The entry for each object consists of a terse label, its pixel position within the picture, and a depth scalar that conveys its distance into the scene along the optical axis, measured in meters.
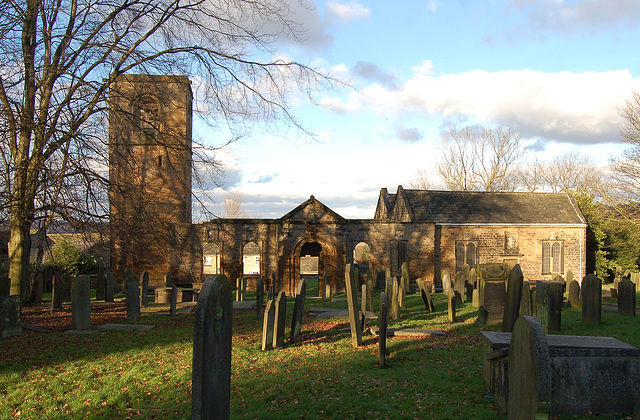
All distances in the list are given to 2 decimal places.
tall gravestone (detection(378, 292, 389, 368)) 8.42
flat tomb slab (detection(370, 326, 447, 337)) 11.32
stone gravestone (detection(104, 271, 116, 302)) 20.03
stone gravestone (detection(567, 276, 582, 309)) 16.63
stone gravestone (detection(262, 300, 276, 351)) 10.01
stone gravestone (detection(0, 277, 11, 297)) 14.30
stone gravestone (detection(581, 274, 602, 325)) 12.75
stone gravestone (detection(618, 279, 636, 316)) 14.27
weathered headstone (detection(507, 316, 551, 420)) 3.58
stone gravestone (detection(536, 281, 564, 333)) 11.16
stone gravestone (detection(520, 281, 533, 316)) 10.28
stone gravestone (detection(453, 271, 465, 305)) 19.52
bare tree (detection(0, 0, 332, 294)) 10.77
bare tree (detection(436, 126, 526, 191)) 45.91
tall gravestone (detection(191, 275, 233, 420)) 4.60
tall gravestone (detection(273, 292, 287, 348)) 10.14
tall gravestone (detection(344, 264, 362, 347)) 10.22
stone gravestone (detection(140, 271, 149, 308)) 18.11
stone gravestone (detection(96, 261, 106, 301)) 20.58
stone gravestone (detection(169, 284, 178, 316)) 15.17
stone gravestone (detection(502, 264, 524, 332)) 8.74
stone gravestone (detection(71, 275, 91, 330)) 11.84
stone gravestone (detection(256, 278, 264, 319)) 14.48
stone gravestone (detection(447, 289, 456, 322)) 13.98
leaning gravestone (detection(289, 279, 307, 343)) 11.12
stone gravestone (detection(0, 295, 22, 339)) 10.83
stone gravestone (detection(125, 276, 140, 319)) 14.20
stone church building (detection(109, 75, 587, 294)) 26.31
